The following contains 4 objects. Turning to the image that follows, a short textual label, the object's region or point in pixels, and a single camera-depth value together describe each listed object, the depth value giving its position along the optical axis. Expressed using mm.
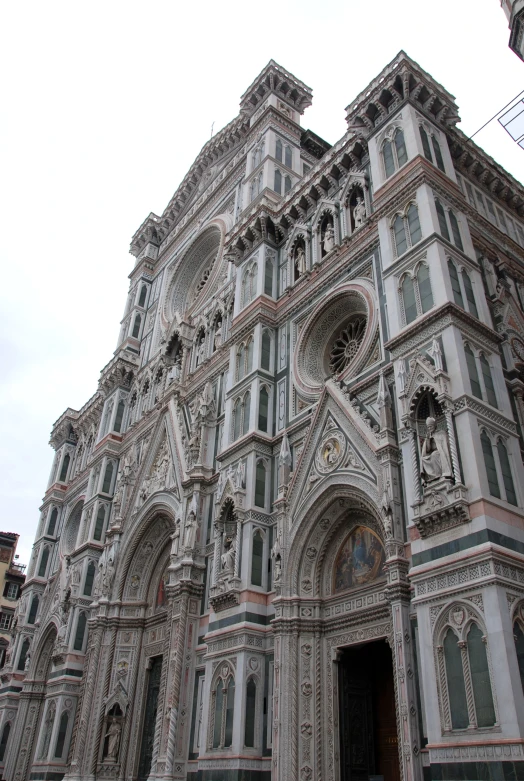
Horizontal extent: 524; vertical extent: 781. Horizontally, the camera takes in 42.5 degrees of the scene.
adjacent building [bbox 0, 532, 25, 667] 52125
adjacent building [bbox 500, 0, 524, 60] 15594
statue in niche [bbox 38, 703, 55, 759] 25142
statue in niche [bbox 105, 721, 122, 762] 21984
